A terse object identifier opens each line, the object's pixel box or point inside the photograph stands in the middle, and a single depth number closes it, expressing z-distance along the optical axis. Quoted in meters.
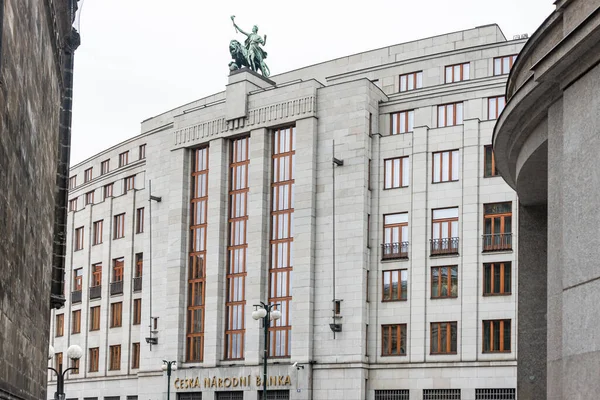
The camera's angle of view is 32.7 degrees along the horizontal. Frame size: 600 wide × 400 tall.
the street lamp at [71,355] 33.12
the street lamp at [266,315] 36.34
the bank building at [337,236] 54.41
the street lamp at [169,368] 59.00
